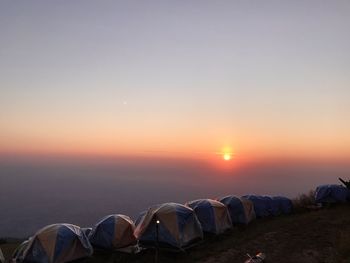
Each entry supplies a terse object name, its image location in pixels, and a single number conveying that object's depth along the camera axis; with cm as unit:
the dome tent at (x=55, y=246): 1900
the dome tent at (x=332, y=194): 2762
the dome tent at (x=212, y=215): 2175
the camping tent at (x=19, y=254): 1988
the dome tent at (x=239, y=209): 2397
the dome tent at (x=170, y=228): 1947
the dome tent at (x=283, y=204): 2684
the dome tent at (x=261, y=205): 2577
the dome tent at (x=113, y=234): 2123
